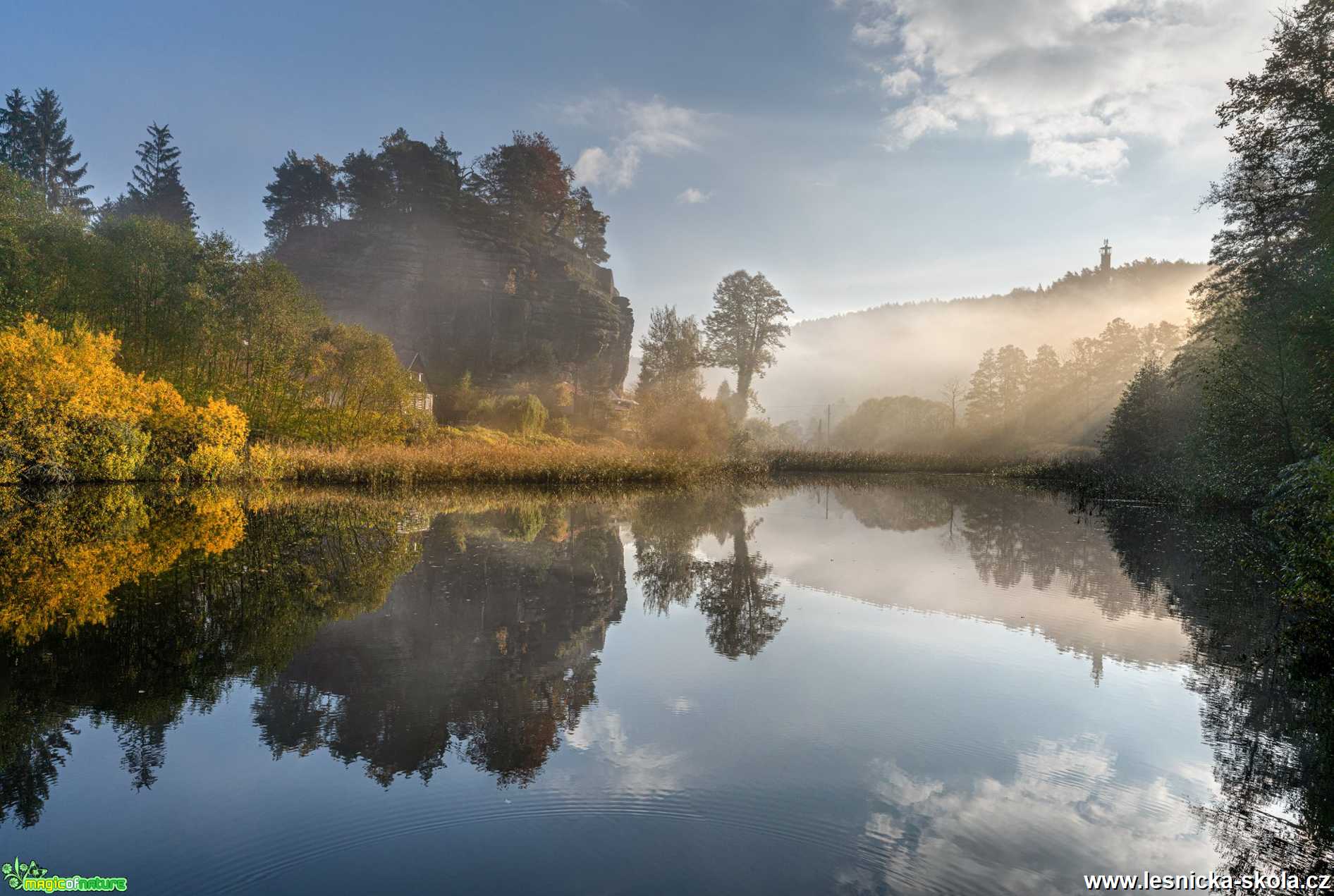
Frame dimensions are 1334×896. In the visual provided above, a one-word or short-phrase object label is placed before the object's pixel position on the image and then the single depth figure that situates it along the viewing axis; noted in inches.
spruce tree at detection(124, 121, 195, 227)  2522.1
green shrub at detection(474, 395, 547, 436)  1685.5
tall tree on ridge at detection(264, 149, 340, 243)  2588.6
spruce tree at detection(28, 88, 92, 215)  2493.8
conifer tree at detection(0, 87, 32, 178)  2434.8
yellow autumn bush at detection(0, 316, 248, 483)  755.4
